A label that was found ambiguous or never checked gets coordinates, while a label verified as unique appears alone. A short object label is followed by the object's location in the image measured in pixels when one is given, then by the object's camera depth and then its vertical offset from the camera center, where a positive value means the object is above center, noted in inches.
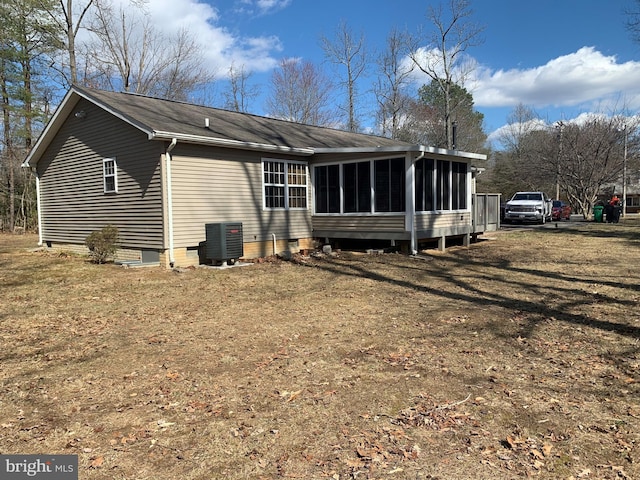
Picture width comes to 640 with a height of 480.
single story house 443.5 +40.6
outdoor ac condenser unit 436.1 -21.1
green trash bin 1079.6 +1.4
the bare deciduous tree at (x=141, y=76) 1083.9 +377.2
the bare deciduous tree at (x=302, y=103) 1413.6 +364.4
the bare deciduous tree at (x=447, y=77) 1278.3 +406.8
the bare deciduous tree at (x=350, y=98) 1384.1 +365.6
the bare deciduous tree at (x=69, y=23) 925.2 +419.2
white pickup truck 1050.7 +13.5
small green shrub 450.9 -21.8
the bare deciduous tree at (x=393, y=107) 1413.6 +351.4
